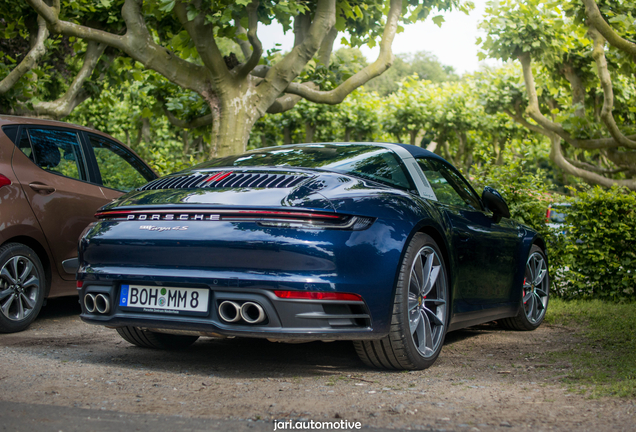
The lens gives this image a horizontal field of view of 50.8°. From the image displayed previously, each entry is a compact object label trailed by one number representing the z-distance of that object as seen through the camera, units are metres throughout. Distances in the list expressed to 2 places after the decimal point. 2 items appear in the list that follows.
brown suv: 5.19
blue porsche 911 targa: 3.44
